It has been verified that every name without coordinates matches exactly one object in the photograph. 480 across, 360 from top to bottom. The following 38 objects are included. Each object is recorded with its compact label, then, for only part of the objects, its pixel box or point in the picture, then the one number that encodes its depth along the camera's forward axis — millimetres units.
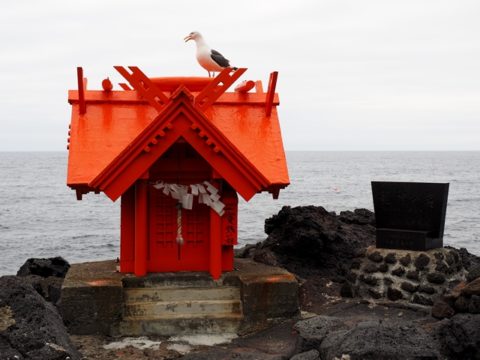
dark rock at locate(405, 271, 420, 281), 11766
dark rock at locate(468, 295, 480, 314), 9227
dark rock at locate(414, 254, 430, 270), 11812
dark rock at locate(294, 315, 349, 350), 8367
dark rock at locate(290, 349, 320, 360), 7947
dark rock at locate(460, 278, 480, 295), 9374
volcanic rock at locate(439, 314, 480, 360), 8008
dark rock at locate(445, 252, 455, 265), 11938
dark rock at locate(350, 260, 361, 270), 12667
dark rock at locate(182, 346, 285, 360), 9039
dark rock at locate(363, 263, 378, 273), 12203
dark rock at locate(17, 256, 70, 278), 17219
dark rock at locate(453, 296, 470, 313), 9453
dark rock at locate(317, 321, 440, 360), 6781
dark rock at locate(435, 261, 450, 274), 11765
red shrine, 10805
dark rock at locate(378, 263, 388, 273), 12069
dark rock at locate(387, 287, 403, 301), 11828
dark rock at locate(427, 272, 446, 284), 11609
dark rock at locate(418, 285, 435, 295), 11578
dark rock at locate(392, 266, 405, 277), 11883
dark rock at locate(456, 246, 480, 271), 12909
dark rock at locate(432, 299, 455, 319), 9852
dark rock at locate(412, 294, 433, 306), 11545
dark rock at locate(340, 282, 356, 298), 12705
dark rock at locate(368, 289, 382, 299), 12055
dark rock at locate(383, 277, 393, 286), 11977
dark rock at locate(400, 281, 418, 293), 11719
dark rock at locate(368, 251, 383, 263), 12211
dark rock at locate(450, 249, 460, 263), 12198
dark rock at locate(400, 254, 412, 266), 11859
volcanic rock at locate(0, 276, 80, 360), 6354
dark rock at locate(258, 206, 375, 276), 15578
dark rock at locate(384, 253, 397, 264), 12023
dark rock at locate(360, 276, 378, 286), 12141
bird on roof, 13016
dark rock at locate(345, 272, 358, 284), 12609
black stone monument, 11859
